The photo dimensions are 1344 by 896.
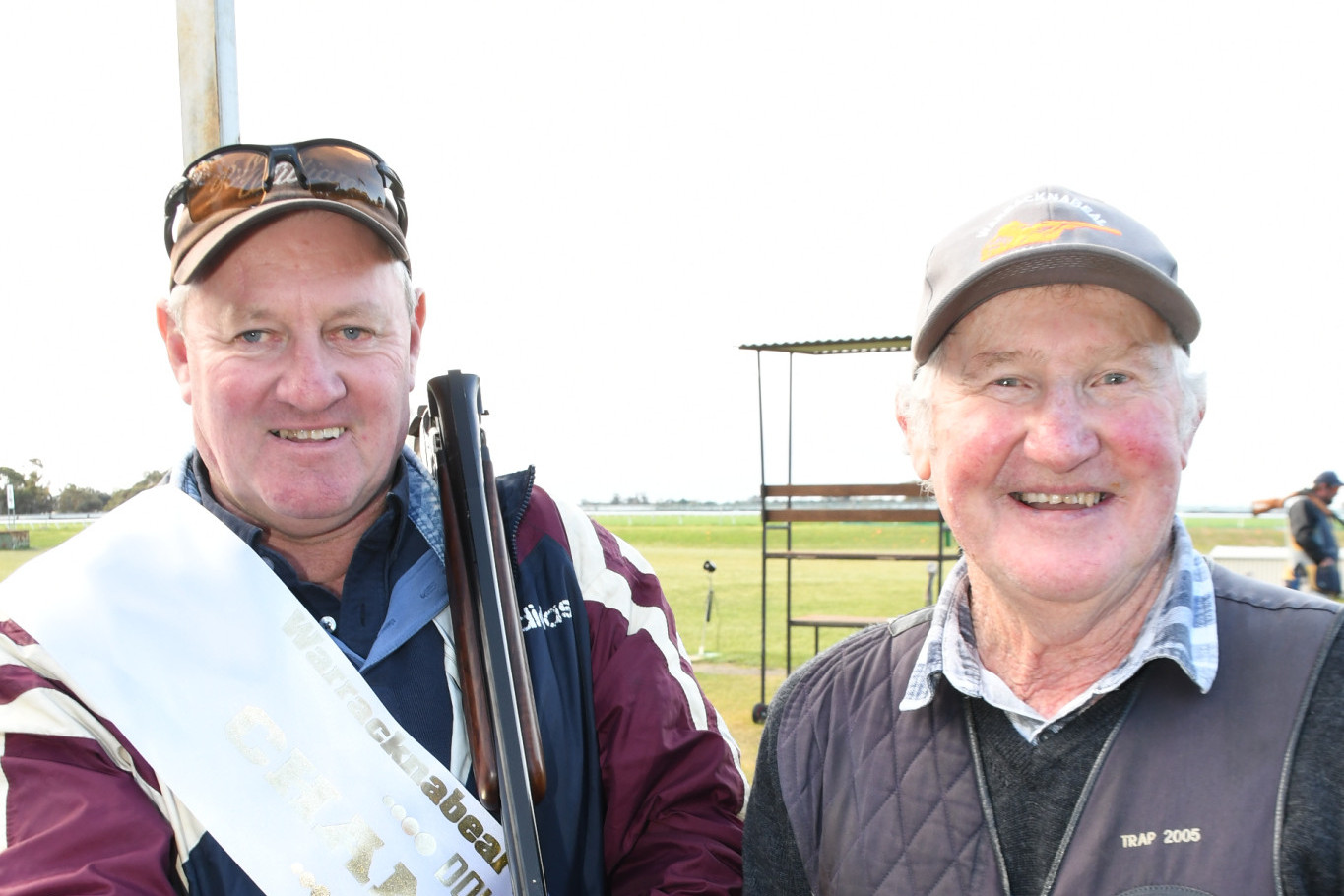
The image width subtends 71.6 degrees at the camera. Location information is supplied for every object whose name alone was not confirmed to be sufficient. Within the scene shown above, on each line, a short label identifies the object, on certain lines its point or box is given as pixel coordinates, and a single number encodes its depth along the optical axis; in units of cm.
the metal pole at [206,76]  252
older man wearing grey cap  137
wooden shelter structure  682
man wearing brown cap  190
